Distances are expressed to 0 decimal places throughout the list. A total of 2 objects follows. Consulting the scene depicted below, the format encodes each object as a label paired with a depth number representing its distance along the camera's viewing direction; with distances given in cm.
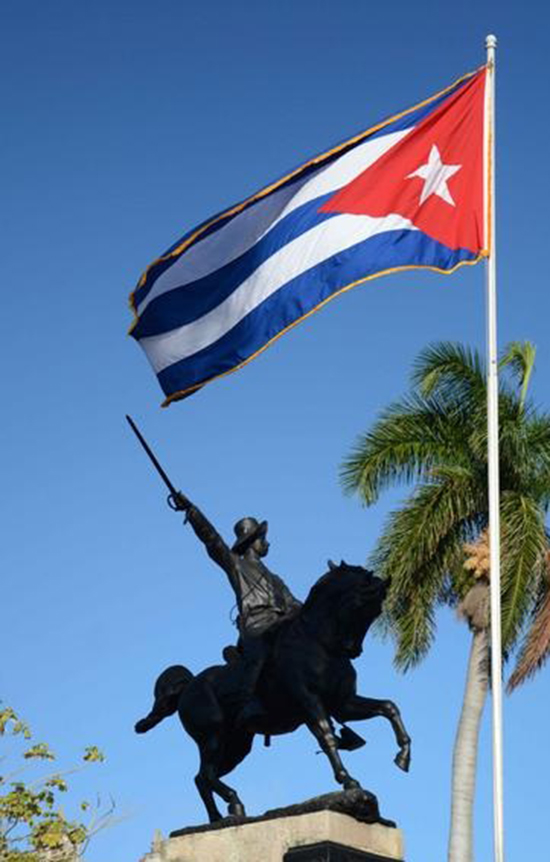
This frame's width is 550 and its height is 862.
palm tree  2644
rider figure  1510
